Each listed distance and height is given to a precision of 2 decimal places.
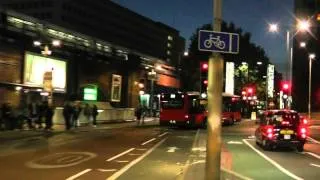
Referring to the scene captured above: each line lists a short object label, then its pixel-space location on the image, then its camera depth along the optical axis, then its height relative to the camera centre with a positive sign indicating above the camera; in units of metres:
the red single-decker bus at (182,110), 35.26 +0.47
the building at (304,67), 76.91 +10.21
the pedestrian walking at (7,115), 24.06 -0.24
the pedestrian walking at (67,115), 27.19 -0.14
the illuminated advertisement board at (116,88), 46.10 +2.85
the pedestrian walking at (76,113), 28.82 -0.02
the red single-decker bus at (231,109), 41.22 +0.84
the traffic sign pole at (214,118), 8.05 -0.02
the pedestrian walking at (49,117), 25.34 -0.29
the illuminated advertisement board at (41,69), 31.77 +3.39
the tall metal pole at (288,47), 34.89 +6.31
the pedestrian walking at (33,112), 26.46 -0.01
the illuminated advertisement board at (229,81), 58.06 +5.00
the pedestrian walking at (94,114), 32.19 -0.04
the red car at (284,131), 18.72 -0.54
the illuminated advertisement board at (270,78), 72.90 +7.08
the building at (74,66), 29.35 +4.61
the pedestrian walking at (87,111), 31.98 +0.16
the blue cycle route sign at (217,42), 8.11 +1.44
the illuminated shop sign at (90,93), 39.38 +1.87
